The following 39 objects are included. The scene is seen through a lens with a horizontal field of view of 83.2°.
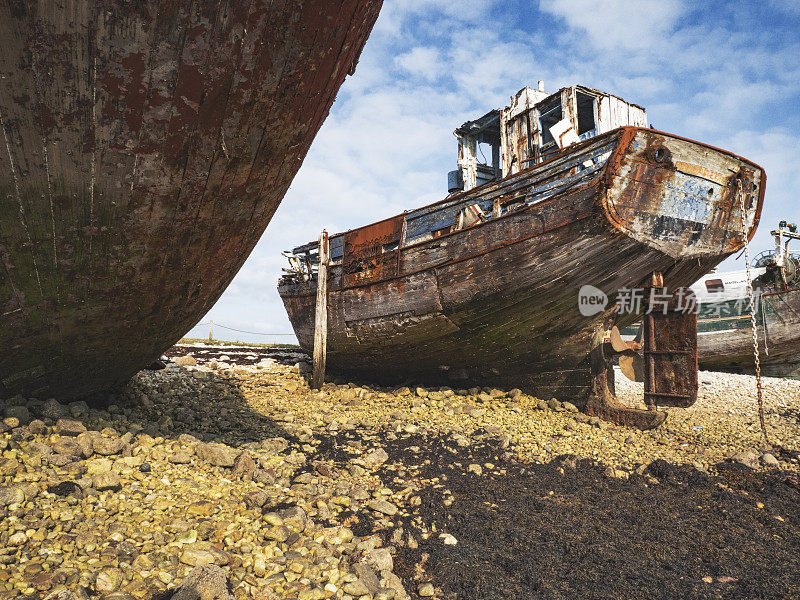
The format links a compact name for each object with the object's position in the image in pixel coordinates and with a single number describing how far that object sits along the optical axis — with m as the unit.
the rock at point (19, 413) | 3.74
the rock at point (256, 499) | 3.53
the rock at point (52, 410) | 4.01
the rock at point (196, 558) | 2.66
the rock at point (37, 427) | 3.66
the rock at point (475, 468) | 5.31
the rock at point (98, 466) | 3.38
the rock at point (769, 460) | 5.99
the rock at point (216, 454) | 4.11
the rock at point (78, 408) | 4.29
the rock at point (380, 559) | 3.18
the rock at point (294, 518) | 3.34
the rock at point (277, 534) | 3.11
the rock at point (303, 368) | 11.74
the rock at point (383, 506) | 4.03
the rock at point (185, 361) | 10.90
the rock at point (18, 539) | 2.47
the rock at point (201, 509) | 3.22
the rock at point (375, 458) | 5.23
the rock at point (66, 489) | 3.01
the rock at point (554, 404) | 7.95
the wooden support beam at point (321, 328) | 10.12
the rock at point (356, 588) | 2.79
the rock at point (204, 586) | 2.33
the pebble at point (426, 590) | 3.04
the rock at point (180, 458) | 3.93
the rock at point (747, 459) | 5.89
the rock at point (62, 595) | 2.11
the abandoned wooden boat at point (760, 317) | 13.71
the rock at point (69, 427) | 3.82
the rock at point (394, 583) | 2.95
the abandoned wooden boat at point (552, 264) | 6.43
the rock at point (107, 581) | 2.30
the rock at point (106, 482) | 3.20
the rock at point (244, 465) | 4.05
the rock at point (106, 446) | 3.71
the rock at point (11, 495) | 2.75
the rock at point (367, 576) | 2.92
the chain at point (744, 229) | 6.89
